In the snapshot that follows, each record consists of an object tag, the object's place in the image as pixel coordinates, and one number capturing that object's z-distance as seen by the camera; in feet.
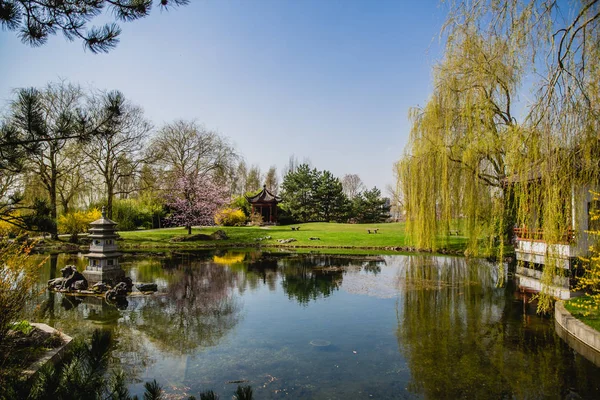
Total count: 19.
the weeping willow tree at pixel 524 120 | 16.60
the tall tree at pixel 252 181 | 177.58
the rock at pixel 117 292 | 32.48
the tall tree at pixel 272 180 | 185.26
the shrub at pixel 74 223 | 69.62
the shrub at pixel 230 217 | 104.61
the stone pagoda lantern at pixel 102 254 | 35.72
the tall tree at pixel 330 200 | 124.16
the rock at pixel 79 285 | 34.63
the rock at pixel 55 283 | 35.60
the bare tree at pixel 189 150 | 99.76
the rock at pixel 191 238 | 77.30
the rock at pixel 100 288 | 34.31
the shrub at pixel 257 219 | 112.68
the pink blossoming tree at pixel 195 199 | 84.84
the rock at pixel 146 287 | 35.01
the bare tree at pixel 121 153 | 74.28
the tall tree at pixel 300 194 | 122.21
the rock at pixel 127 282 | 35.06
